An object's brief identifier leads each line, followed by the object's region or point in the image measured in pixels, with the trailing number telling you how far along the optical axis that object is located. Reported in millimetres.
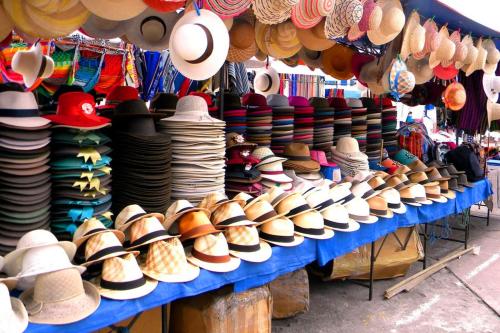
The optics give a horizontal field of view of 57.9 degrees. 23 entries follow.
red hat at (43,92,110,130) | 2287
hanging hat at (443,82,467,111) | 5609
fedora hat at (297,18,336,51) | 3869
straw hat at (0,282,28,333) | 1583
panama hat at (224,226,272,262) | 2512
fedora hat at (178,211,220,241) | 2348
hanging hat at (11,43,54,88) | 3752
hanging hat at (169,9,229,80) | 2453
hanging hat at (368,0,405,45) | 3822
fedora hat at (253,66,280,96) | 5711
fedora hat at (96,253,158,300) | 1948
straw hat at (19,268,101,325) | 1729
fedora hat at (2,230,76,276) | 1820
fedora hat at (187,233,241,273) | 2316
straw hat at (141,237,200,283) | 2160
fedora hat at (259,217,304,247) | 2717
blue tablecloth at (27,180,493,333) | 1851
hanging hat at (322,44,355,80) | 5332
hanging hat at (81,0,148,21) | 2445
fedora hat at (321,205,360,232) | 3098
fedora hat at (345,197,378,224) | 3367
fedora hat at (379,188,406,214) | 3779
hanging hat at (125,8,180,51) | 3578
